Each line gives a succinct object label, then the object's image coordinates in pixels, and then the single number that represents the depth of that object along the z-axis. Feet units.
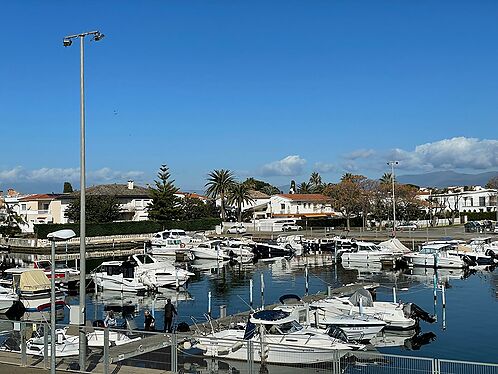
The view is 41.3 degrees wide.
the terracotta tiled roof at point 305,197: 474.49
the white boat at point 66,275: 172.24
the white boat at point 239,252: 260.62
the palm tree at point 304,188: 625.41
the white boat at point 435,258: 216.95
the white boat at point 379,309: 115.64
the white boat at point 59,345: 72.33
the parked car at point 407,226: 368.89
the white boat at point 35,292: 139.44
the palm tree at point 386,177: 538.18
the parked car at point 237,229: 374.94
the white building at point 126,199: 414.82
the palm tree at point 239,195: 425.28
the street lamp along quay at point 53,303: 49.63
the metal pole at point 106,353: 63.82
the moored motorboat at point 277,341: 68.33
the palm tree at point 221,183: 429.38
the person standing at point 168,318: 105.29
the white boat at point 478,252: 223.75
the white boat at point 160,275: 171.94
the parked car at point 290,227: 388.16
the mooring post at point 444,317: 121.38
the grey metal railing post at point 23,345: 69.46
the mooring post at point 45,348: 66.63
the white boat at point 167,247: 277.85
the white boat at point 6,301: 136.67
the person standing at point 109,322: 100.07
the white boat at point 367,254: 236.22
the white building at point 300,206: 472.85
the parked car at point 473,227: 339.16
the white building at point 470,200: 492.13
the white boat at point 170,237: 292.61
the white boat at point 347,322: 105.60
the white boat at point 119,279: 167.84
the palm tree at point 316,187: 616.22
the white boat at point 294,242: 281.70
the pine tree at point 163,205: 386.11
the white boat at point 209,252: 260.42
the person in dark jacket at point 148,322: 104.42
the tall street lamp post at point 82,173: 69.00
